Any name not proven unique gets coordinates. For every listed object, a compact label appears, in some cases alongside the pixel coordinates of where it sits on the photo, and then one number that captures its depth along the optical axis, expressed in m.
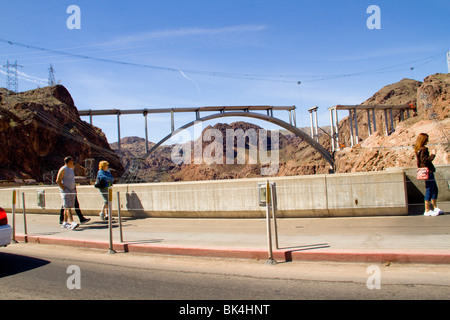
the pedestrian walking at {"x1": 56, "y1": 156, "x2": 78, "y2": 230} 9.83
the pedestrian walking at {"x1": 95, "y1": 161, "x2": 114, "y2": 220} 10.34
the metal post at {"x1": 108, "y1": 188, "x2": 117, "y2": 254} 7.32
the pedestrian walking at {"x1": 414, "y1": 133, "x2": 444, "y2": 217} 7.94
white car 6.20
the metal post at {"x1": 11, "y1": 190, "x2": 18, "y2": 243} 8.92
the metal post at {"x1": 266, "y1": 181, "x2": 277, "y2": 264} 5.91
